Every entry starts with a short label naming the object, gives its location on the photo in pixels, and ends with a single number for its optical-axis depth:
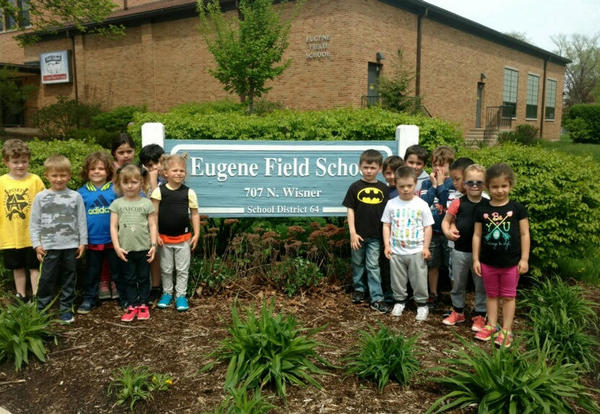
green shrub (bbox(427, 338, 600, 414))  2.49
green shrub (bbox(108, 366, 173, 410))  2.73
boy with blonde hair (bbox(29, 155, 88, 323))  3.76
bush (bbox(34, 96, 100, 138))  19.92
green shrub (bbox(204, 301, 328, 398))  2.79
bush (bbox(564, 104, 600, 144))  27.28
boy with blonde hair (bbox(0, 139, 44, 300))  3.92
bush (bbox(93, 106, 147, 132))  19.17
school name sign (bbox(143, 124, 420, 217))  4.54
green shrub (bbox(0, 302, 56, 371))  3.19
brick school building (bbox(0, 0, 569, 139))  16.20
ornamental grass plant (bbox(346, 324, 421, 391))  2.85
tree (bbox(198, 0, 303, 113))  11.18
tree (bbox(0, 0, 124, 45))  14.57
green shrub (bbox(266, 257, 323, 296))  4.40
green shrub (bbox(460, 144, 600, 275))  4.21
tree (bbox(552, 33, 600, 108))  55.56
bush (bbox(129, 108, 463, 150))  4.94
